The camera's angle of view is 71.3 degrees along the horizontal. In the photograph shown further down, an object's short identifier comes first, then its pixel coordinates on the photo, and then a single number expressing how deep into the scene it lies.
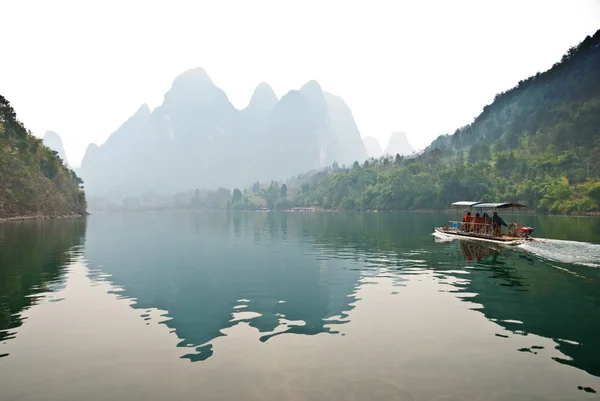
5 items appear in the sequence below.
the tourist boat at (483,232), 37.59
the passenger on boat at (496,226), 39.84
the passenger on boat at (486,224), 42.13
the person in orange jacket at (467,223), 46.19
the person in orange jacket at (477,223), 43.89
